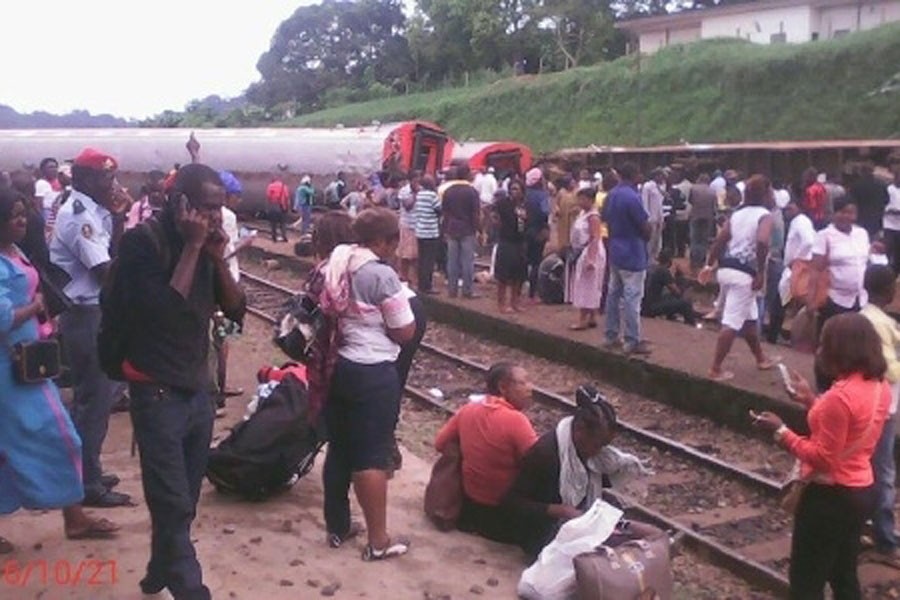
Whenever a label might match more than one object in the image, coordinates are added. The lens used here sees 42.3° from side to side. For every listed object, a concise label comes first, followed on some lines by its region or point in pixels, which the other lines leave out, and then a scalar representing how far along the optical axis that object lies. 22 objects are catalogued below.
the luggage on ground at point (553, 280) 14.80
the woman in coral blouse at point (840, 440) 4.57
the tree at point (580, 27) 50.94
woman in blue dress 4.86
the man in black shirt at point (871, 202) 15.85
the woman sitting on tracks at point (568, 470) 5.41
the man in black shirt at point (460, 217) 14.06
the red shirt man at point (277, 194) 24.97
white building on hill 40.66
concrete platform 9.39
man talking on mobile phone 4.39
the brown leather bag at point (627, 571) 4.73
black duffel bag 6.30
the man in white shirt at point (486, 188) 20.19
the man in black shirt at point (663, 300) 13.55
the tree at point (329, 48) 69.56
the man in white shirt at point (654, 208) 15.55
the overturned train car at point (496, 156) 28.08
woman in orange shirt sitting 6.01
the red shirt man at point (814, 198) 13.95
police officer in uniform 5.94
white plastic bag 5.00
